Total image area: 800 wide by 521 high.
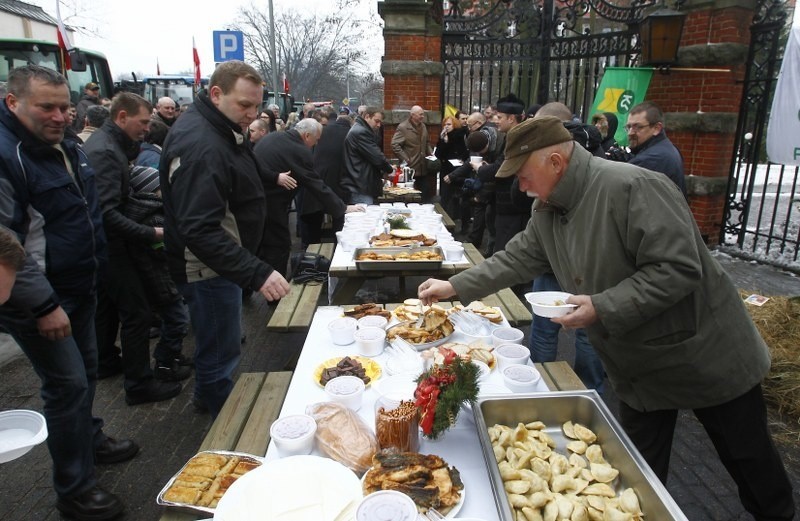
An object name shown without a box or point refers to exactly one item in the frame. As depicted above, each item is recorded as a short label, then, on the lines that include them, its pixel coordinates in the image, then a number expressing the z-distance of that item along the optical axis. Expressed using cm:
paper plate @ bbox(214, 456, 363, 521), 142
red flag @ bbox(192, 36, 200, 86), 1014
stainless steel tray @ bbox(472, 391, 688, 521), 149
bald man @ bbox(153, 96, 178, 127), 779
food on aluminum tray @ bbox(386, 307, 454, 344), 272
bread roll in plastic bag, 170
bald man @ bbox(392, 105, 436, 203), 885
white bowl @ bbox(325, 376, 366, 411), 204
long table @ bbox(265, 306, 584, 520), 164
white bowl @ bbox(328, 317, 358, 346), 275
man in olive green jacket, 184
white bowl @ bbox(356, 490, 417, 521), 136
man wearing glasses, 414
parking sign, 894
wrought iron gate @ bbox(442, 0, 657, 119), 841
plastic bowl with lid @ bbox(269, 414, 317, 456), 176
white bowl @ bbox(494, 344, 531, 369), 243
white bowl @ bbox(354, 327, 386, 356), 261
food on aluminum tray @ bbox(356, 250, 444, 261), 423
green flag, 689
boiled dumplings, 155
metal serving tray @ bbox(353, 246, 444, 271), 413
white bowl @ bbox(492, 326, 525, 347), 270
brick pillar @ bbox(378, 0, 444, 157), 890
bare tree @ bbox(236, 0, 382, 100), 3525
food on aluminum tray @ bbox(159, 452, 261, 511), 163
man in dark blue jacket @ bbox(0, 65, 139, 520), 232
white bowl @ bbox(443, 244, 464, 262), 440
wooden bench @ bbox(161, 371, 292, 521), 218
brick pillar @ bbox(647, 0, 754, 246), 643
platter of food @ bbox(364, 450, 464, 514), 151
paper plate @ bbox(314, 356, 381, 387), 238
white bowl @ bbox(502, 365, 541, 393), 217
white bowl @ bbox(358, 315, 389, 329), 292
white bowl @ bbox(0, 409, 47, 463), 139
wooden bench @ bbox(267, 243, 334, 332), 358
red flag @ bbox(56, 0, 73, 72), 903
